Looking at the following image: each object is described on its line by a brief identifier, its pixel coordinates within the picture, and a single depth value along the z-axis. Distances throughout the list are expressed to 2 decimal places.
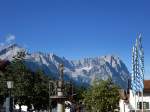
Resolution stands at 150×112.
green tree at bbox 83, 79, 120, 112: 64.86
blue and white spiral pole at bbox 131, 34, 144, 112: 42.79
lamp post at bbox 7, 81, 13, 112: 32.07
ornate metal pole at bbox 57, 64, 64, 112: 28.00
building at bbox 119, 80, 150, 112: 74.76
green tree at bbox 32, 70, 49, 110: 74.55
